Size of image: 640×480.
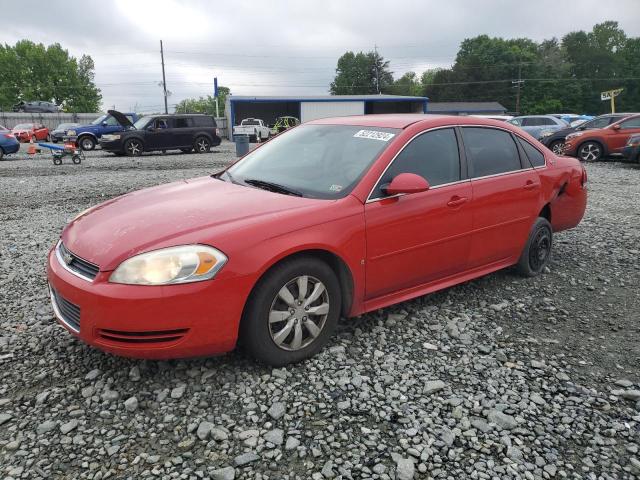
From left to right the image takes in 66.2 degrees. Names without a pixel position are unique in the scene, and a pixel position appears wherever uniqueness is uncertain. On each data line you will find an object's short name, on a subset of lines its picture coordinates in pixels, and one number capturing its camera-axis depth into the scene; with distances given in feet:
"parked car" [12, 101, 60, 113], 162.61
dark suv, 63.31
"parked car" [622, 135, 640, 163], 48.19
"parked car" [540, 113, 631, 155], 54.85
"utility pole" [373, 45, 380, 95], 314.55
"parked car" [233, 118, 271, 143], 113.39
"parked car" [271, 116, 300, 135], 122.70
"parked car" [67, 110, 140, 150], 73.31
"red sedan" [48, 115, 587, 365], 8.71
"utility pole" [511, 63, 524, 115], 258.16
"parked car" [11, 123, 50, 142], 100.89
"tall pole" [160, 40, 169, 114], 195.34
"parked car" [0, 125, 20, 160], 57.77
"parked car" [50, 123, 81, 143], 91.91
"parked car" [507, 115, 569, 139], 70.38
